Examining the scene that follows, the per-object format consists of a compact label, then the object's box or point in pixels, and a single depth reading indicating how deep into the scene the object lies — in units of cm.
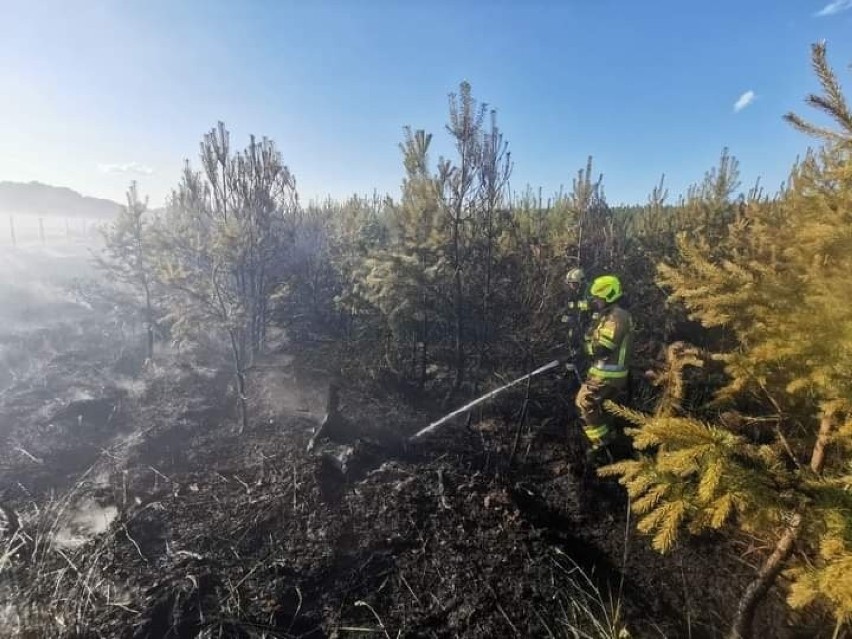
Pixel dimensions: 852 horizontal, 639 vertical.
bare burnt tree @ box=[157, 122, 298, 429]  792
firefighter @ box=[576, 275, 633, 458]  504
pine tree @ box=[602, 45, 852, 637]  198
